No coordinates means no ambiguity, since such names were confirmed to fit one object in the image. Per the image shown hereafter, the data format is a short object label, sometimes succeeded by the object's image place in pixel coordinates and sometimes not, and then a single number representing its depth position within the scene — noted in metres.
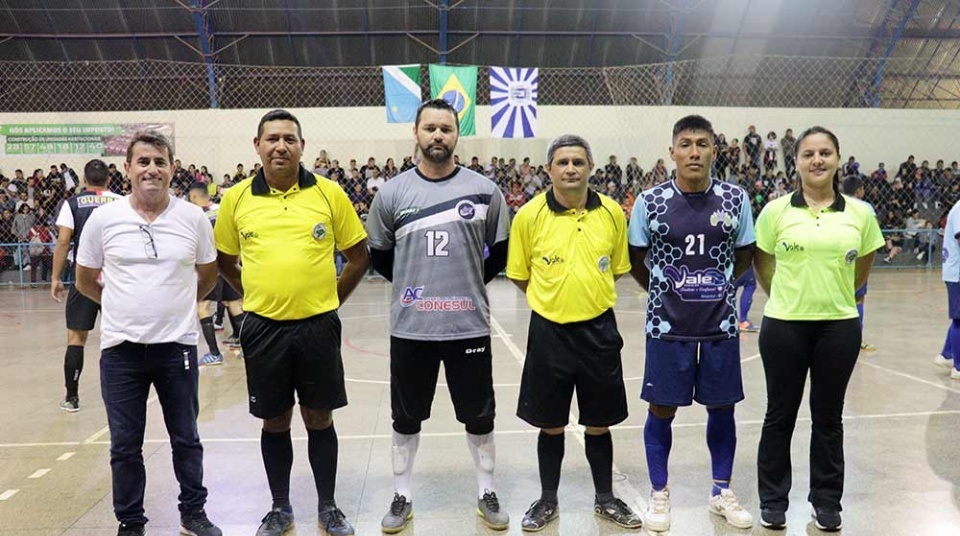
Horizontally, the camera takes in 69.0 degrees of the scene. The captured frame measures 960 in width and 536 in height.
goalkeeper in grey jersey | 3.45
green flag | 14.47
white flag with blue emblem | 14.40
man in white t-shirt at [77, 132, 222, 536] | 3.30
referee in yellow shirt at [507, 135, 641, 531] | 3.46
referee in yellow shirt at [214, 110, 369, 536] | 3.37
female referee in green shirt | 3.43
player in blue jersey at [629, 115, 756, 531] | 3.44
